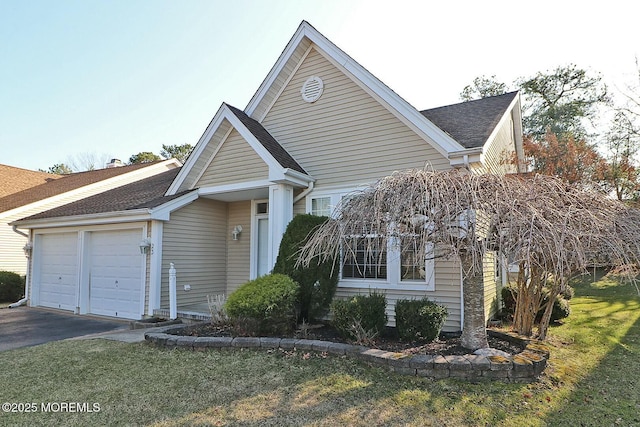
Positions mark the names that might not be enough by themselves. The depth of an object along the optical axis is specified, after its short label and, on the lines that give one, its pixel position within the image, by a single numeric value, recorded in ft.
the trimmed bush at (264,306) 21.33
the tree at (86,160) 149.18
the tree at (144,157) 121.19
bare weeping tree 15.16
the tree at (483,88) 91.25
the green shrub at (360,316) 20.59
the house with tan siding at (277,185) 26.86
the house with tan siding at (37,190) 50.72
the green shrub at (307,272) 24.47
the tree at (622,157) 48.21
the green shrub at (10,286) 44.47
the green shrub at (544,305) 29.58
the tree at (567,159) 46.80
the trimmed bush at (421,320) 20.59
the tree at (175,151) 131.34
